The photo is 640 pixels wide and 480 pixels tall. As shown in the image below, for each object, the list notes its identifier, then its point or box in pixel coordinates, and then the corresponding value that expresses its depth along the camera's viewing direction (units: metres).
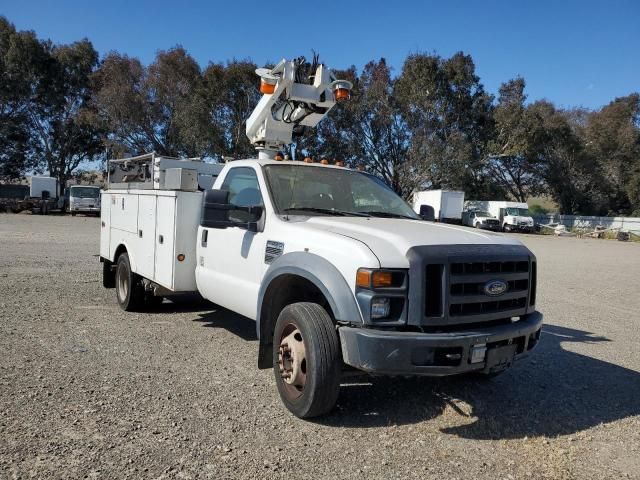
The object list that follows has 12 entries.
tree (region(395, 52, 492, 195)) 41.31
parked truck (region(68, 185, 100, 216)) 34.12
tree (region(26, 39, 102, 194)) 42.84
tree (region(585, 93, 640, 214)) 51.34
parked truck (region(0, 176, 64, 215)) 36.25
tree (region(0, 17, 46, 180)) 40.09
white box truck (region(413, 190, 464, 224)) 38.00
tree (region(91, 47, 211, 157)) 38.47
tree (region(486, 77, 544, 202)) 43.72
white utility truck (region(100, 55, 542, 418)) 3.43
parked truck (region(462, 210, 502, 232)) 42.88
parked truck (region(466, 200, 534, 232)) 43.97
